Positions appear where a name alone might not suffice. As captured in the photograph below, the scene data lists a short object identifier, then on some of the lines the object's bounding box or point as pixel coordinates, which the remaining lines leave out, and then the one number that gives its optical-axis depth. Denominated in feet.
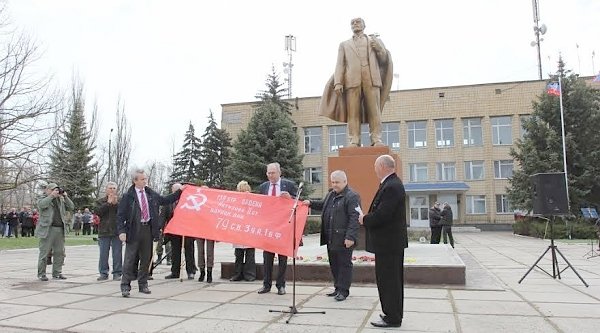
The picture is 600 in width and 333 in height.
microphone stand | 19.54
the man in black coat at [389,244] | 17.63
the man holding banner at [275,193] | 24.84
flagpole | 93.09
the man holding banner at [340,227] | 23.15
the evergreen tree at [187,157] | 166.81
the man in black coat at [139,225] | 25.40
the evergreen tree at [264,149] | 117.50
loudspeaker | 29.71
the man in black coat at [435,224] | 58.39
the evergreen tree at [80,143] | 124.36
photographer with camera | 31.60
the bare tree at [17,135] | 63.36
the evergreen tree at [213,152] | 163.15
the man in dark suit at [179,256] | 32.07
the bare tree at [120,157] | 145.69
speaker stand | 29.84
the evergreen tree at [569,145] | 97.30
